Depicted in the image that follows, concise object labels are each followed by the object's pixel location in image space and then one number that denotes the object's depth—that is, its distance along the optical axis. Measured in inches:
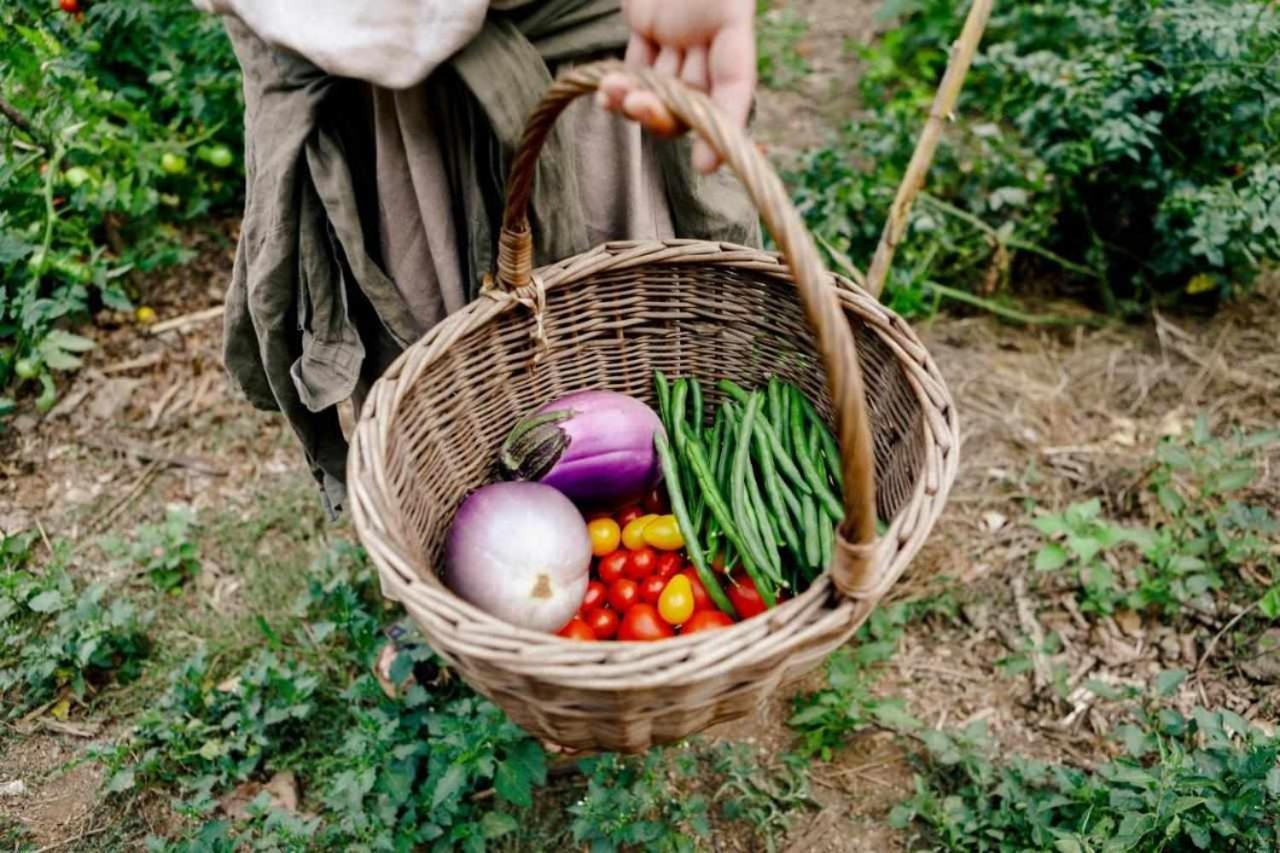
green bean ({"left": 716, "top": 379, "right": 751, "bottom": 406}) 46.1
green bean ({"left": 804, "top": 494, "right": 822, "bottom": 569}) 41.6
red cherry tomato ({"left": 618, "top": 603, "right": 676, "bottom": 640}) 42.6
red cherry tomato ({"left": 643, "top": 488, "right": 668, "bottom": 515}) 47.0
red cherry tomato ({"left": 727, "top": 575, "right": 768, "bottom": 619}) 42.9
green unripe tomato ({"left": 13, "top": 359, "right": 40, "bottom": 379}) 57.0
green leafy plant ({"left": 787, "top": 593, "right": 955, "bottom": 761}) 48.3
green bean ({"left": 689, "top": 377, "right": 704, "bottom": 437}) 46.1
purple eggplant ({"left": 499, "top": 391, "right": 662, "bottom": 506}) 44.0
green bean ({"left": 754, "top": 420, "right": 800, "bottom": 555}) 42.7
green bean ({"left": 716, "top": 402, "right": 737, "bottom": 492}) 44.6
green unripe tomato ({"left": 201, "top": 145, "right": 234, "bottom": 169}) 60.3
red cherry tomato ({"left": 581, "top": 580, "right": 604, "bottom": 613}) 44.2
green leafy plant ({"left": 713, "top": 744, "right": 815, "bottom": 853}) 46.6
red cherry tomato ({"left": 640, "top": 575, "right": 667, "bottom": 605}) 43.6
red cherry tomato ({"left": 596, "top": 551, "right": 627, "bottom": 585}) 44.9
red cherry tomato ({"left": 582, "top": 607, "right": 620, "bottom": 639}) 43.5
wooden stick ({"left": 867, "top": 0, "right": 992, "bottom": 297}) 48.4
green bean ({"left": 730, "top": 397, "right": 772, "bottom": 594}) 42.5
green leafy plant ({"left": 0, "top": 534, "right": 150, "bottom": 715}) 49.8
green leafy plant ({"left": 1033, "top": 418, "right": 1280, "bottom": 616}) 50.5
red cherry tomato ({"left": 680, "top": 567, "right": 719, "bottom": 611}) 43.4
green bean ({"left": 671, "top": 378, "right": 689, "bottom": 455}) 45.4
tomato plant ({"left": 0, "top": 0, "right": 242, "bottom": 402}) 56.4
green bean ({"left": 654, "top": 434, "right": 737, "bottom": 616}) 43.0
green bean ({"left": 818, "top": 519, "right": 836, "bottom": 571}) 41.9
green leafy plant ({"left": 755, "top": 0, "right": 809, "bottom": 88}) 78.8
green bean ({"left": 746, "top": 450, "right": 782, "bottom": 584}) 42.3
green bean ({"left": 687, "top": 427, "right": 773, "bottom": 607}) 42.3
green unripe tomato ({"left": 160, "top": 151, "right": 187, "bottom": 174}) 59.0
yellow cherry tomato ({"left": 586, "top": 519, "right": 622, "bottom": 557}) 45.3
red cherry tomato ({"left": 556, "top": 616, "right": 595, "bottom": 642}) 42.3
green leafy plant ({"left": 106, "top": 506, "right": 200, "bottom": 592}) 53.5
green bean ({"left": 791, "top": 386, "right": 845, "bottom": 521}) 42.8
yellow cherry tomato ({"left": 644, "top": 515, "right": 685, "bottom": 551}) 44.8
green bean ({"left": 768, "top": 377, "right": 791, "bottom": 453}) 44.7
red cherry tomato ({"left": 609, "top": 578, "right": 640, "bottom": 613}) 44.0
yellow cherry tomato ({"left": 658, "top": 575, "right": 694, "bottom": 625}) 42.7
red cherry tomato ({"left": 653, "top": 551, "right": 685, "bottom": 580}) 44.3
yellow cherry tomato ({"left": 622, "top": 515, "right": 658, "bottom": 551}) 45.4
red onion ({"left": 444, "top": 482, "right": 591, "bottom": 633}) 40.9
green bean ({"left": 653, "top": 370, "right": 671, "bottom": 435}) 45.9
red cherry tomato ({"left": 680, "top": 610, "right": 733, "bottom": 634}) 42.3
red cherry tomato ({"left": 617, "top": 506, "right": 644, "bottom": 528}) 46.4
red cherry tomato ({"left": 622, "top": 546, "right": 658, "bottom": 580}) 44.6
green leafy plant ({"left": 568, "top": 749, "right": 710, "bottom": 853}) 44.3
